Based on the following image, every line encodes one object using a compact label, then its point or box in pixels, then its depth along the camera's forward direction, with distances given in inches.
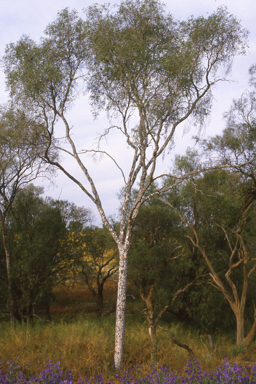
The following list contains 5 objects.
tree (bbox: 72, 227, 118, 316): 681.0
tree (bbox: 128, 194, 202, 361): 605.9
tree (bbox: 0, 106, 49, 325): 424.2
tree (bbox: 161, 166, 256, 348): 588.7
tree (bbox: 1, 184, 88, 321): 585.0
